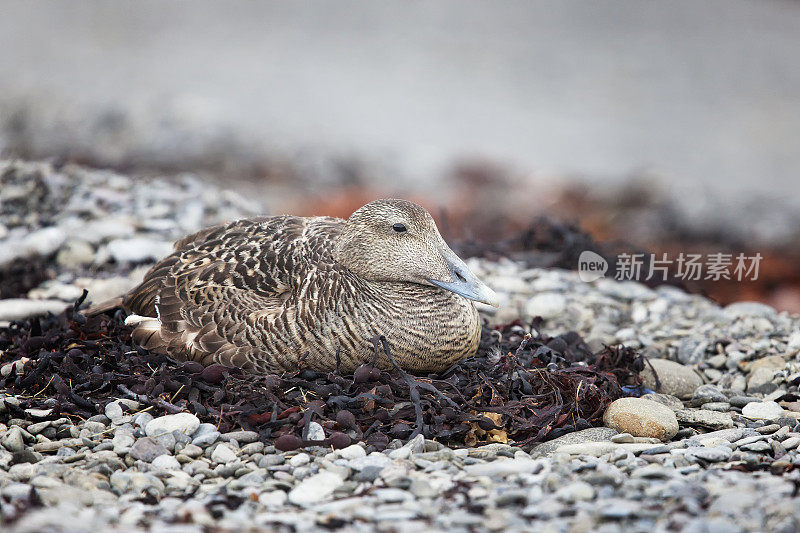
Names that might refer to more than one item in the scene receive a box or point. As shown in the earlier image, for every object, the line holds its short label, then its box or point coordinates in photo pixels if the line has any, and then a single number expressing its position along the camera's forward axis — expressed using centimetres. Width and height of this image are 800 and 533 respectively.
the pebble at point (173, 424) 732
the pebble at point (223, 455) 691
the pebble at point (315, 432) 725
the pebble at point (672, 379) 927
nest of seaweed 750
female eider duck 808
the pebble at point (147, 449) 687
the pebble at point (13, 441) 696
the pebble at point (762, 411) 820
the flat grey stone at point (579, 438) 732
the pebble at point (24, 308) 1048
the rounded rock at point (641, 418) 762
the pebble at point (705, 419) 793
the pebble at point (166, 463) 673
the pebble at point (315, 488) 604
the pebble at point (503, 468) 632
